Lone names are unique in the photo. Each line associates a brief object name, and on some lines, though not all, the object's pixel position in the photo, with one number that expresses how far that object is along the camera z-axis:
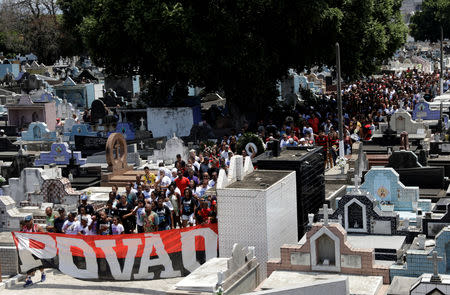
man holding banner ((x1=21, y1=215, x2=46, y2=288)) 18.31
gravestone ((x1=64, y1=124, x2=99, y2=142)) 39.28
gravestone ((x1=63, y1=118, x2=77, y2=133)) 40.72
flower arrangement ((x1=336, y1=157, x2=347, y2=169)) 24.42
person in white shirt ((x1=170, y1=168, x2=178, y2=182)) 23.33
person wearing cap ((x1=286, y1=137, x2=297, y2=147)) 25.78
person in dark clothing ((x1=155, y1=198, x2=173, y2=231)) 19.30
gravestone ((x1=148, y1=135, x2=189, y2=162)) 31.06
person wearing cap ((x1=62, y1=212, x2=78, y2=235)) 18.83
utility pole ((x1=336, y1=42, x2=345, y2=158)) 25.58
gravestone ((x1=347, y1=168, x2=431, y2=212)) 19.88
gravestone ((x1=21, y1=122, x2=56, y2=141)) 38.47
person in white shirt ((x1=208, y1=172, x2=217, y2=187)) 21.41
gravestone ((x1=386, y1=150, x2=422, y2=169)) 23.12
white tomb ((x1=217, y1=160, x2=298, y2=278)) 16.92
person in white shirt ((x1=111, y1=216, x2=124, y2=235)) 18.69
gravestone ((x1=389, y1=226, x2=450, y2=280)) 14.94
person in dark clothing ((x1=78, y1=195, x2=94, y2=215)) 20.73
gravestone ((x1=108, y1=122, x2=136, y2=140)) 38.81
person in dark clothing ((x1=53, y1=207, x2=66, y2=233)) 19.30
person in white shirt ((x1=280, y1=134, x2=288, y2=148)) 26.33
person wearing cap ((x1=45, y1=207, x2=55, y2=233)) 20.19
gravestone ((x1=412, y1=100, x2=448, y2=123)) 36.72
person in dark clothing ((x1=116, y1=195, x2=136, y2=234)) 20.14
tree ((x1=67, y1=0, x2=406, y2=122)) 36.53
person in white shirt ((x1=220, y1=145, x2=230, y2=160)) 26.39
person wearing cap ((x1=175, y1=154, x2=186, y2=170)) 23.89
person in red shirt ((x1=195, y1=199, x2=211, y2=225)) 18.59
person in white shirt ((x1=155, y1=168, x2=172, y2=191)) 23.14
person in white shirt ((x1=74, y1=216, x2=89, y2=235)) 18.80
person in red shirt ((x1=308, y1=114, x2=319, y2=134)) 34.92
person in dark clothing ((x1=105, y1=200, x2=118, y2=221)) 20.31
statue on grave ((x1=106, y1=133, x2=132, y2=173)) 28.92
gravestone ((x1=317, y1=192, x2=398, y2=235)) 17.56
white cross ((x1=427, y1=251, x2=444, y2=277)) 13.13
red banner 17.47
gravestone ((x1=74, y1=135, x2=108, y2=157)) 35.38
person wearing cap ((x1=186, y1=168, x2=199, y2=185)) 22.53
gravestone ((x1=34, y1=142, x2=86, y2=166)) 31.50
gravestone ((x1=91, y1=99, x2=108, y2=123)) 42.72
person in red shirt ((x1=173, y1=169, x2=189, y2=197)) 21.62
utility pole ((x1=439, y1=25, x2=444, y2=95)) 48.72
